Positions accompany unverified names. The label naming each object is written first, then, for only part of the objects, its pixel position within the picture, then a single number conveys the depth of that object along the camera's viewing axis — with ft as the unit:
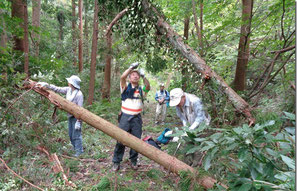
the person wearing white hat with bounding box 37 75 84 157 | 16.40
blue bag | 15.60
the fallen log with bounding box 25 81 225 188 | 10.57
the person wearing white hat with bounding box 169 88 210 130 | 11.89
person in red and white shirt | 13.60
